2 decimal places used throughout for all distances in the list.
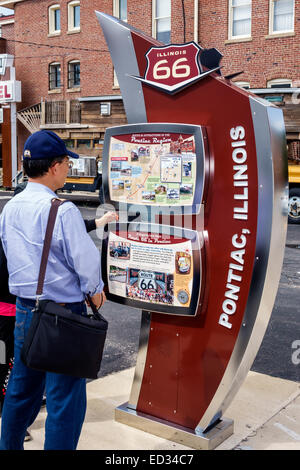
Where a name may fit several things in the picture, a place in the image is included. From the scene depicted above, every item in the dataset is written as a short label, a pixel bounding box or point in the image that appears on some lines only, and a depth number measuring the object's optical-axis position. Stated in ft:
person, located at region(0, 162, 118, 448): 10.47
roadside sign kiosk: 9.64
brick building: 60.59
